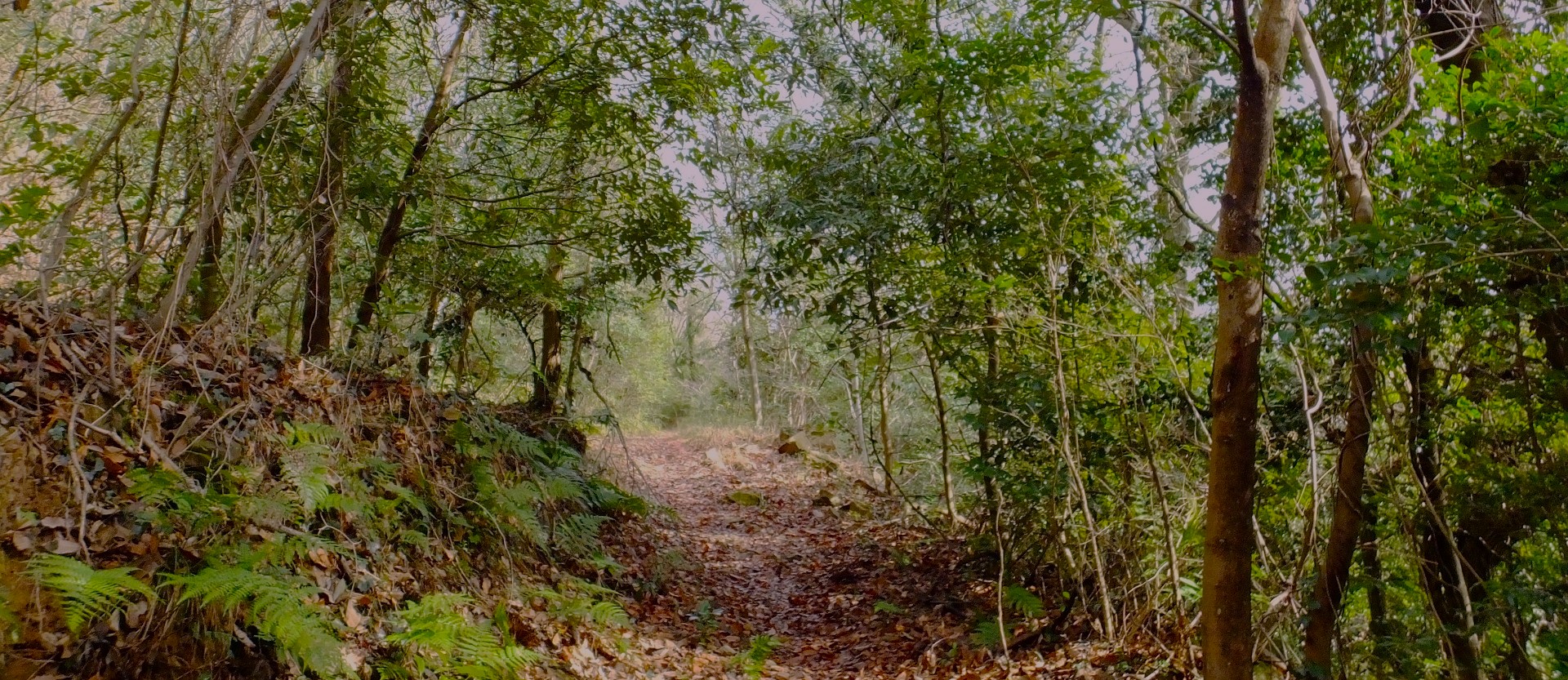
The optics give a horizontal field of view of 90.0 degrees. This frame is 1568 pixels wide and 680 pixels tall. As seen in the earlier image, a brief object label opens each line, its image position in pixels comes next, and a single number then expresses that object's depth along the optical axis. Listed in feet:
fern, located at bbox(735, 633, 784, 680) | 18.07
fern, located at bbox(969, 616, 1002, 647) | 18.95
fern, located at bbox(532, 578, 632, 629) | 17.46
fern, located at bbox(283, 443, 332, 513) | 12.79
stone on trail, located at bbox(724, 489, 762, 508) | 40.75
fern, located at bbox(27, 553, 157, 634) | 8.75
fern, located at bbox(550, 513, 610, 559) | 21.56
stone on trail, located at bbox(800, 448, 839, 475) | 47.88
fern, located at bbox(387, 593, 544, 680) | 12.24
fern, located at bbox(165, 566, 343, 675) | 9.87
